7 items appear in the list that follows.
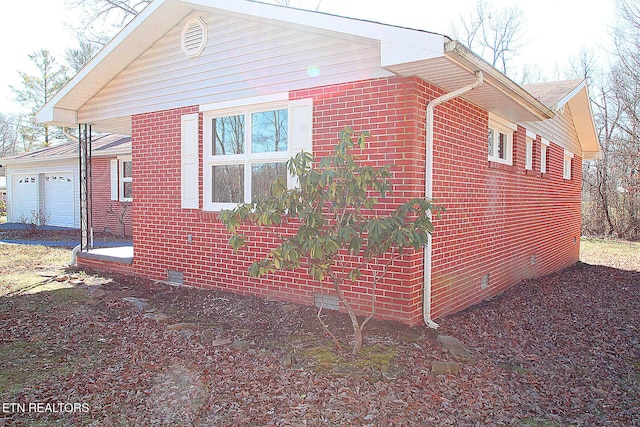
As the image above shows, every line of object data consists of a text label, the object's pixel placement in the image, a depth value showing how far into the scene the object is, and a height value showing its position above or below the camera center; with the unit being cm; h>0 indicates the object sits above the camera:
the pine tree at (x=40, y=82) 3328 +816
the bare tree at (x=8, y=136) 4041 +525
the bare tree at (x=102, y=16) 1822 +718
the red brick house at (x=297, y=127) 523 +97
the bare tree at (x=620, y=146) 1991 +249
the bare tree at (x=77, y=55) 2813 +896
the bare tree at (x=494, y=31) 2755 +999
